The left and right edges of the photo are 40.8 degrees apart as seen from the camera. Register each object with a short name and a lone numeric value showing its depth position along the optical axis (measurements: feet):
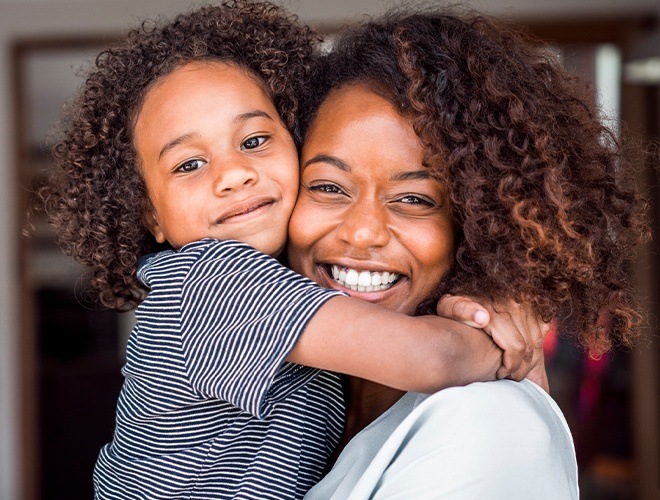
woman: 3.94
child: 3.63
